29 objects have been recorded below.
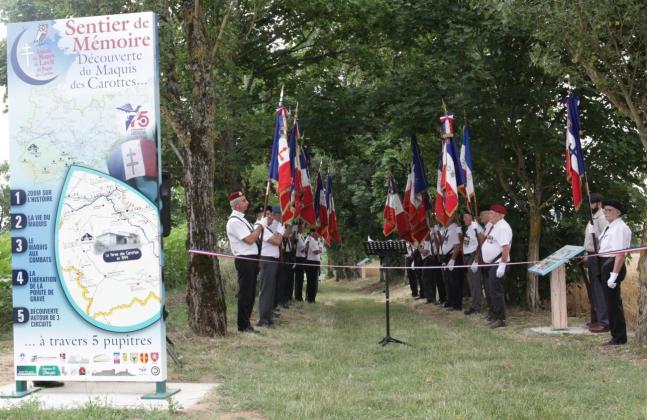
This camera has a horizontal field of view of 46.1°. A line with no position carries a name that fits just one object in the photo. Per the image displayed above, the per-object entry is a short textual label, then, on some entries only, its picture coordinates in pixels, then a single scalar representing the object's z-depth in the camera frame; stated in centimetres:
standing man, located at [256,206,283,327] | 1355
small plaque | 1203
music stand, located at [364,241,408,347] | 1131
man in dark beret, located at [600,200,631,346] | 1053
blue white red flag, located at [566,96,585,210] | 1223
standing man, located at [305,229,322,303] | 2205
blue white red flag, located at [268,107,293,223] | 1276
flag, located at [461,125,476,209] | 1498
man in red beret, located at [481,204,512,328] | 1340
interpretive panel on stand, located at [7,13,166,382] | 708
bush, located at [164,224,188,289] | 2422
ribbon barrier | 980
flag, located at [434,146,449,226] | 1539
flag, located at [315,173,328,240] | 2142
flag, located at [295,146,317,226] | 1758
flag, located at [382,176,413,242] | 2069
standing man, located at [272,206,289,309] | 1584
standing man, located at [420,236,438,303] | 2030
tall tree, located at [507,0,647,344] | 984
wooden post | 1281
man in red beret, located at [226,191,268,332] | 1226
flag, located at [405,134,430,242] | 1870
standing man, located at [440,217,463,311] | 1800
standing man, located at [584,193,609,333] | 1223
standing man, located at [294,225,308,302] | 2137
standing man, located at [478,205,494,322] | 1413
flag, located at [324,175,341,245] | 2262
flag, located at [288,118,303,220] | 1534
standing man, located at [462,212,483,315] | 1548
